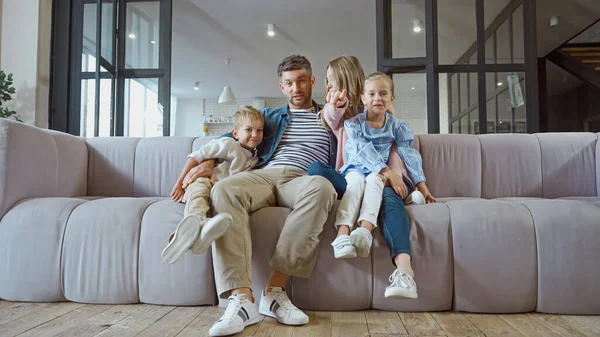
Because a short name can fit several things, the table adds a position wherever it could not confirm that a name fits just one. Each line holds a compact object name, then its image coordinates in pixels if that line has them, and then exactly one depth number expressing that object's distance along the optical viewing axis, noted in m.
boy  1.25
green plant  3.18
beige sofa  1.40
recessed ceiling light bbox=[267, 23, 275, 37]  5.20
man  1.29
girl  1.32
